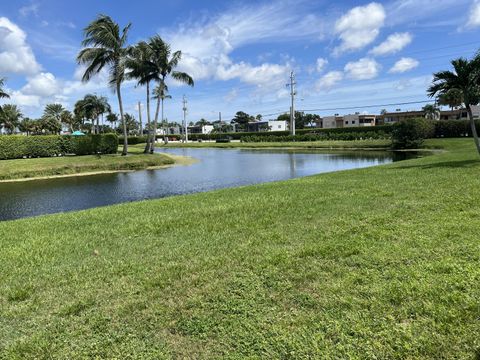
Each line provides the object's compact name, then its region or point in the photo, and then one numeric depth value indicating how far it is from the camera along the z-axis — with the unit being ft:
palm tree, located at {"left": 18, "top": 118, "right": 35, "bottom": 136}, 278.15
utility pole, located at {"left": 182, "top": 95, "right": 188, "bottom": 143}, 285.21
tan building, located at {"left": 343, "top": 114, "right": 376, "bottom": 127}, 340.18
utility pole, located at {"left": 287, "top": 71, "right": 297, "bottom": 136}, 227.53
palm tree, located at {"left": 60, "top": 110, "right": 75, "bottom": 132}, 298.56
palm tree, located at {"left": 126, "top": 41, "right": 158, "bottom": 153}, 111.34
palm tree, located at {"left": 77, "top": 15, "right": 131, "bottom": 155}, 100.37
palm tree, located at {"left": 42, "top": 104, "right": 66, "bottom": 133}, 266.98
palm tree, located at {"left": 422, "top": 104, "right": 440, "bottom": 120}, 269.11
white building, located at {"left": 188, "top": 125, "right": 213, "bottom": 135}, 470.80
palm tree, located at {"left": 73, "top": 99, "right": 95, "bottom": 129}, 239.09
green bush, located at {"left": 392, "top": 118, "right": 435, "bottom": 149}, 131.34
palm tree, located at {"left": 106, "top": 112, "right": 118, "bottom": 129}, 342.81
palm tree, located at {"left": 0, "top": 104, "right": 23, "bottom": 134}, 266.53
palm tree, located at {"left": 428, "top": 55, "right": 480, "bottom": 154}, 49.95
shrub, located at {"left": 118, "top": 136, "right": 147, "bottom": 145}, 228.28
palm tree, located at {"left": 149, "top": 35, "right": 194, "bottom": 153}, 115.03
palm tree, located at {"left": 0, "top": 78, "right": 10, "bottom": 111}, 110.71
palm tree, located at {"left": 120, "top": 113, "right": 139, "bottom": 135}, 399.63
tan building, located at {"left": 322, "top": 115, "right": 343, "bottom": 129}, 358.02
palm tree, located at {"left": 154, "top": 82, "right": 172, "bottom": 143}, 115.49
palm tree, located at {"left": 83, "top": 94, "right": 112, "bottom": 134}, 236.43
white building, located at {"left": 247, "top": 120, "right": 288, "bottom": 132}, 390.62
